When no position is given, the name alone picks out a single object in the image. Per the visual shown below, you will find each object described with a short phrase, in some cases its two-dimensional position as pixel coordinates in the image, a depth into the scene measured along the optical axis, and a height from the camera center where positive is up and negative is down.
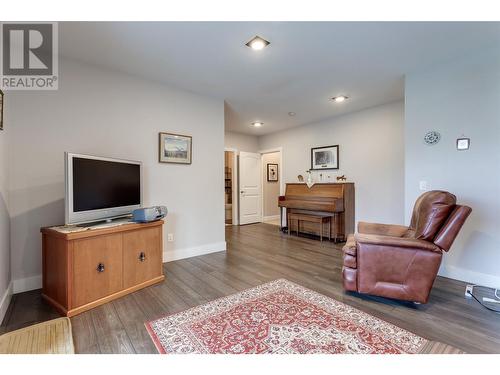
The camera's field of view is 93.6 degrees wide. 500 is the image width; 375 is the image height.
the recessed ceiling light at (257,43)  2.20 +1.39
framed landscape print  3.20 +0.55
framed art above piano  4.88 +0.64
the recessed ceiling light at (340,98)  3.79 +1.45
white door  6.23 -0.02
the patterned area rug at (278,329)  1.51 -1.03
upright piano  4.36 -0.34
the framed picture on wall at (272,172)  7.14 +0.46
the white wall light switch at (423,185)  2.83 +0.02
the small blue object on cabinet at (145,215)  2.39 -0.28
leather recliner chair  1.93 -0.60
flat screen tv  2.02 -0.01
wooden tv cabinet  1.92 -0.70
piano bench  4.45 -0.64
